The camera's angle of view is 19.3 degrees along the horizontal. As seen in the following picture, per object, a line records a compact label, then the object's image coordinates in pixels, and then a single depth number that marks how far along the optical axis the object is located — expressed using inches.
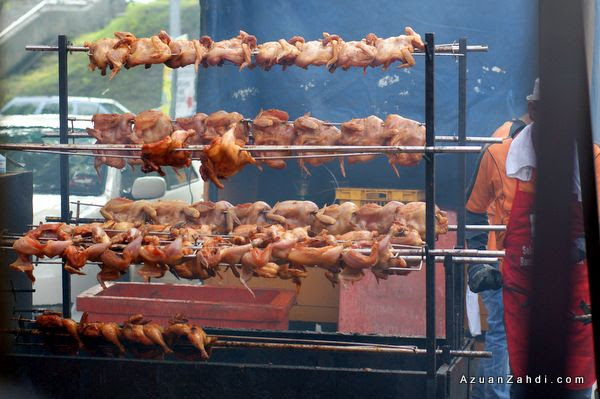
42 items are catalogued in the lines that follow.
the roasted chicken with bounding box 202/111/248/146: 316.1
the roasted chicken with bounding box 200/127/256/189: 266.1
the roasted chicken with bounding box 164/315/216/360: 278.1
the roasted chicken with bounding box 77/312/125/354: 286.9
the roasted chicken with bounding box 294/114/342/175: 311.4
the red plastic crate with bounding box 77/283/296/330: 325.9
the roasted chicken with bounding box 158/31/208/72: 308.5
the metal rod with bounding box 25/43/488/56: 289.4
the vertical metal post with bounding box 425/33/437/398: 249.9
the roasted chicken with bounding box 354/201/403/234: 301.3
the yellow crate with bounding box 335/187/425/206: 409.1
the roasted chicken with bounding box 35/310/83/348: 291.4
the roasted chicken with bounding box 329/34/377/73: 295.8
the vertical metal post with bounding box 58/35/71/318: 312.6
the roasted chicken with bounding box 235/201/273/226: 313.7
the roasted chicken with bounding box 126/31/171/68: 305.1
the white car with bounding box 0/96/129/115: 936.5
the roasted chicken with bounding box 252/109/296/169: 313.1
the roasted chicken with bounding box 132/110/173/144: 320.4
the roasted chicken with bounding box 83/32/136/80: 305.5
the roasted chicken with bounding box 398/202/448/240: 295.2
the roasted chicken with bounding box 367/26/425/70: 288.0
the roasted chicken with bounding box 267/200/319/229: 308.8
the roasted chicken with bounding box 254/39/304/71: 303.6
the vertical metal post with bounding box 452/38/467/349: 300.6
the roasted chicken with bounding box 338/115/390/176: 308.8
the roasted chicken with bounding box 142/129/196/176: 266.8
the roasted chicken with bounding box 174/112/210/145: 320.7
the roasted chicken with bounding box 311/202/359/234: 303.9
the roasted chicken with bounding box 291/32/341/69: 301.5
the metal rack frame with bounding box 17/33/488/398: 252.1
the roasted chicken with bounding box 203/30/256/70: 305.7
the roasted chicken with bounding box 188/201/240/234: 313.4
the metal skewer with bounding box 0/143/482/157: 251.2
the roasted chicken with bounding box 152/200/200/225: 315.8
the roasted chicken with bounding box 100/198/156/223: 318.9
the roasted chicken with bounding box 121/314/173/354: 282.8
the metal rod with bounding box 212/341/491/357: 266.1
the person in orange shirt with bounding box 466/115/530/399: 353.1
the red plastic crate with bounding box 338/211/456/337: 400.8
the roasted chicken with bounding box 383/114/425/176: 299.2
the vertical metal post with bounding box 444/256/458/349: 278.5
